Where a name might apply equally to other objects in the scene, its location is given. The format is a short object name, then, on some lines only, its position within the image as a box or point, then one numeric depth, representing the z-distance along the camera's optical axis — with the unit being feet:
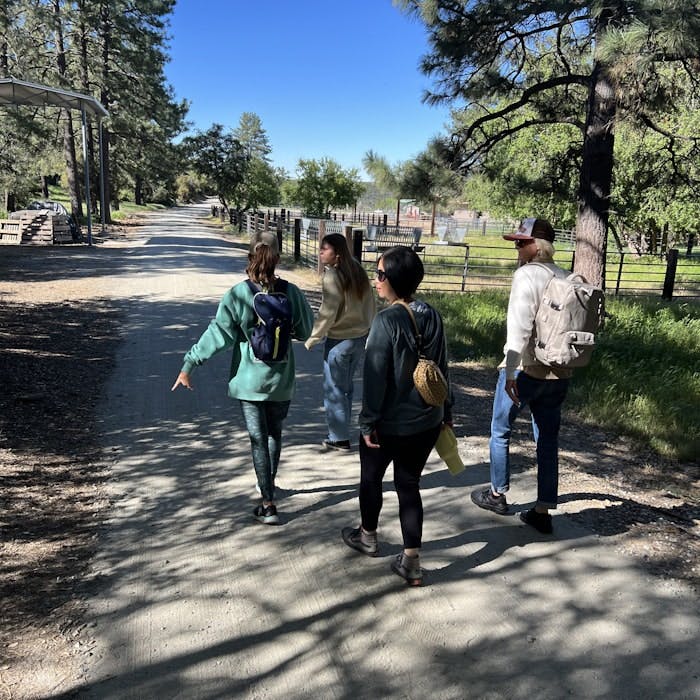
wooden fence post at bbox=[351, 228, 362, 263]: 39.55
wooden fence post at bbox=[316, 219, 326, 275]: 47.10
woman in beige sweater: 14.25
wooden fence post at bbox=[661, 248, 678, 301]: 46.16
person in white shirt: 10.97
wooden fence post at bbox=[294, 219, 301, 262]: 58.95
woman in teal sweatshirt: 11.16
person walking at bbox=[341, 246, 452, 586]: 9.15
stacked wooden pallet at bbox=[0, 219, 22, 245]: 68.44
